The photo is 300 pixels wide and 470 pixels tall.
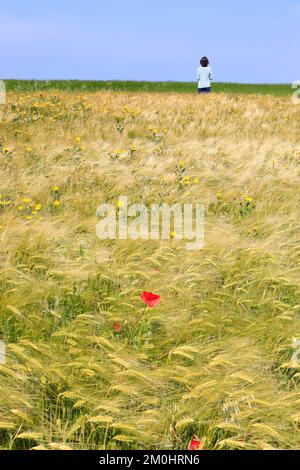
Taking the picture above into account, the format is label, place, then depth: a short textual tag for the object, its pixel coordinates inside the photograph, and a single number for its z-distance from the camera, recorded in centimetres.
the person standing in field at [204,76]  1829
